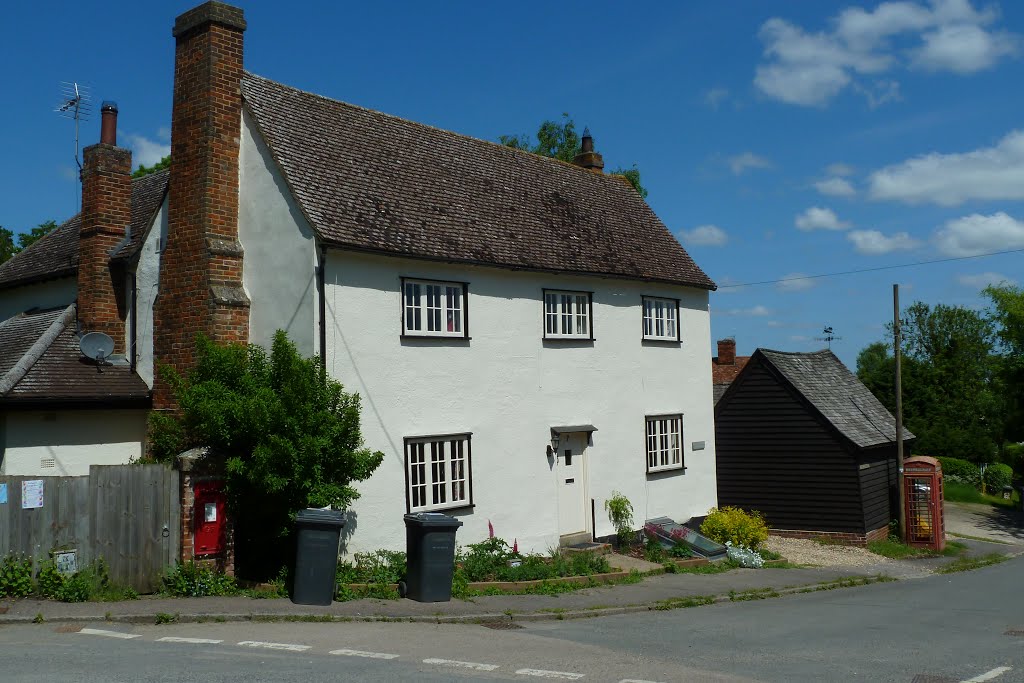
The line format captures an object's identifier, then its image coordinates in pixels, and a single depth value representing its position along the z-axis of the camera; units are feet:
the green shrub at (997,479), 130.11
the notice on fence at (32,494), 40.27
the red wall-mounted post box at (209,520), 41.75
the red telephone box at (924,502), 75.87
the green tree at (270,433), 41.11
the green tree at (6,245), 137.90
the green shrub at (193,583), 40.75
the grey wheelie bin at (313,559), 40.65
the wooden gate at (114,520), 40.42
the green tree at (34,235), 132.05
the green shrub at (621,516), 63.16
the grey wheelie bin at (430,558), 43.09
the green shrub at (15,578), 39.09
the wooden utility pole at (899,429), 76.02
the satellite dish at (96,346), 52.24
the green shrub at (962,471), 130.31
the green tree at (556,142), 135.64
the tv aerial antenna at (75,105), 68.54
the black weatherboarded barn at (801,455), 74.49
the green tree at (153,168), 113.74
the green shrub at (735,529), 65.67
